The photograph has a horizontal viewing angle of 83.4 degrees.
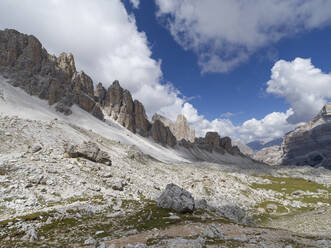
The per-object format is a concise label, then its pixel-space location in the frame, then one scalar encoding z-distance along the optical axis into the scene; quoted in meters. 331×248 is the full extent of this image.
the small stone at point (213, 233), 15.67
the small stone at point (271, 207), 49.92
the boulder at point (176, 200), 26.12
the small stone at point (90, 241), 13.90
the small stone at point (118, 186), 35.20
